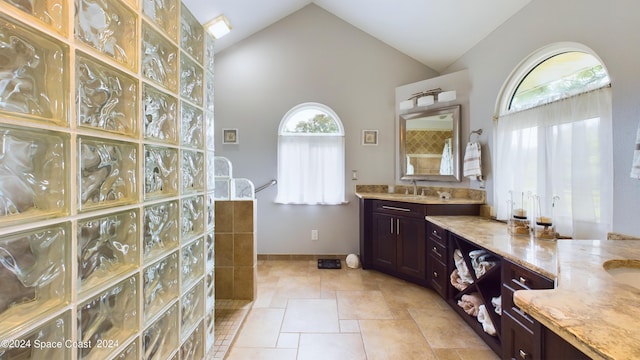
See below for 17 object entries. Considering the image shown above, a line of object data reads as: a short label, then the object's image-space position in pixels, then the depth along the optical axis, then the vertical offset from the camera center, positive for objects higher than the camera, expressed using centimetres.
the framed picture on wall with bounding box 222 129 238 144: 348 +60
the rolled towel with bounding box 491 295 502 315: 167 -83
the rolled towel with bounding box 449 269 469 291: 209 -85
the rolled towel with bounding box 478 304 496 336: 170 -97
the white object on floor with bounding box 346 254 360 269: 323 -104
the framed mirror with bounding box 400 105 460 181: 298 +42
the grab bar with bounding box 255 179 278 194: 347 -7
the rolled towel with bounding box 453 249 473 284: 203 -72
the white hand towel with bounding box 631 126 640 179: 130 +8
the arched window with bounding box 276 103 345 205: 344 +20
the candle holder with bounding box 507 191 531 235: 188 -33
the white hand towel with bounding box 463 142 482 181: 259 +17
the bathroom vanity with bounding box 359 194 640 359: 63 -42
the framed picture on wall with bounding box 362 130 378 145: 349 +57
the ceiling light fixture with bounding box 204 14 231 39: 240 +146
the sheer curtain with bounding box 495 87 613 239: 156 +14
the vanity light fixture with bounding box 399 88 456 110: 293 +96
